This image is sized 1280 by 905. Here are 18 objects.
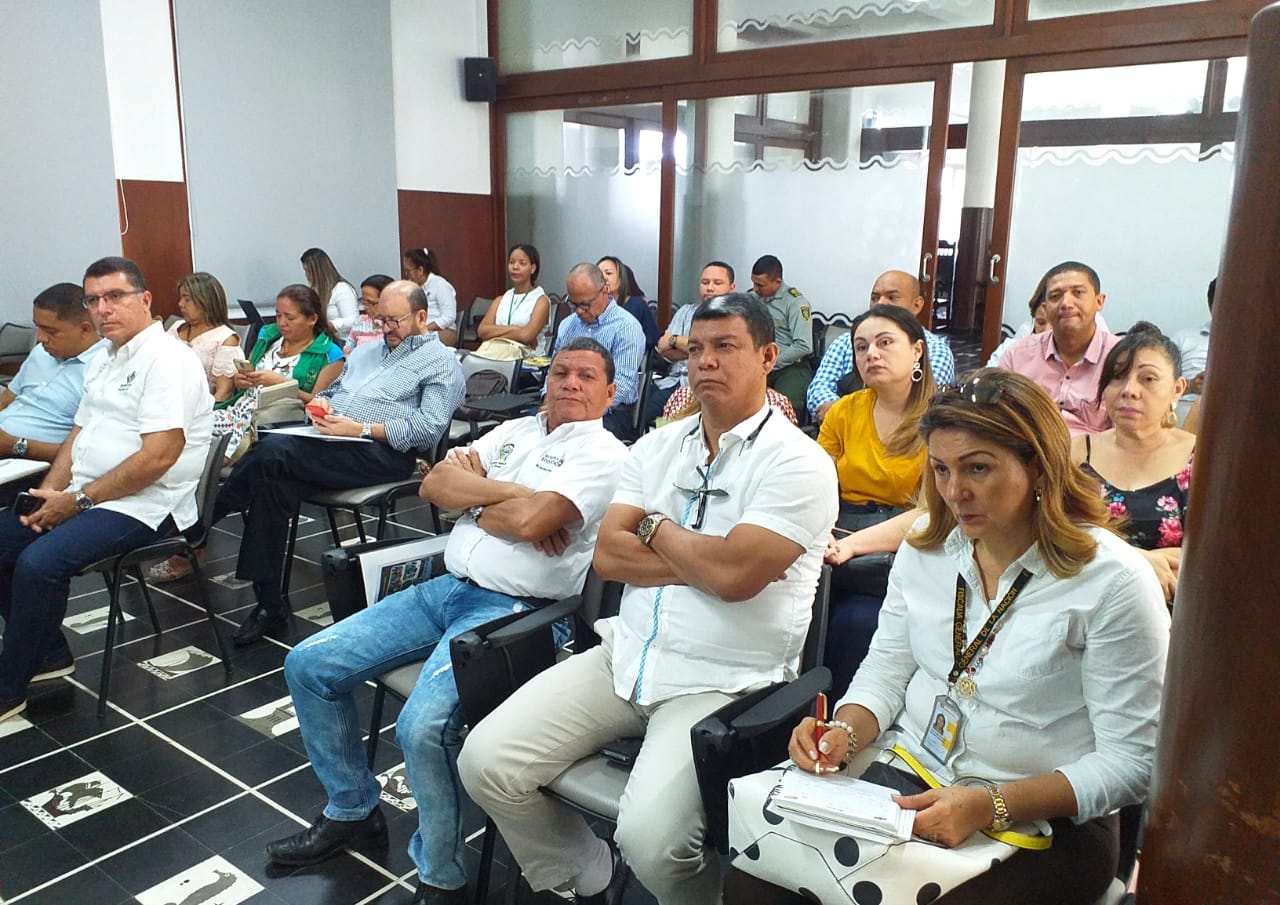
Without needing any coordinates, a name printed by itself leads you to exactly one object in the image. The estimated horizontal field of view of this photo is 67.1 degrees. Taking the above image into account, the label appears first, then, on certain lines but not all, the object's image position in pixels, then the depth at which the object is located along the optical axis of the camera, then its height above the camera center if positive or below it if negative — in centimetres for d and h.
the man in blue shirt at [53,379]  360 -60
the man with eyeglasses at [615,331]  523 -56
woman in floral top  233 -52
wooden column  80 -30
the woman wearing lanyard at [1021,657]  137 -62
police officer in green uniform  555 -55
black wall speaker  764 +115
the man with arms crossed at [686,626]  180 -77
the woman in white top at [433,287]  718 -45
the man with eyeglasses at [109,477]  288 -80
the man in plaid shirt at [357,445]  357 -82
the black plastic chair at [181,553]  296 -103
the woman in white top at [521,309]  649 -55
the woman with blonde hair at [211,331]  457 -54
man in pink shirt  357 -41
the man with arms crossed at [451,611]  204 -91
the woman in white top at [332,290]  655 -45
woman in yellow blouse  271 -55
